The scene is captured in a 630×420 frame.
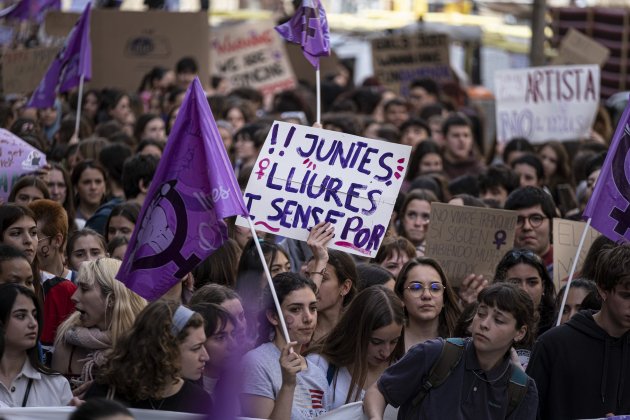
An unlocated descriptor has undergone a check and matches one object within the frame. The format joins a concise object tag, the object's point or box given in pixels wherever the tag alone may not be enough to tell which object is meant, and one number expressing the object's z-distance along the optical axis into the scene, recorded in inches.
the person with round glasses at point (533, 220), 521.3
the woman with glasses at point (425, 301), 404.0
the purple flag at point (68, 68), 653.1
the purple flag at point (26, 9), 843.7
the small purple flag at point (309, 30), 494.0
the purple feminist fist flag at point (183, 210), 368.9
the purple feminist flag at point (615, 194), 417.2
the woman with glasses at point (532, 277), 429.5
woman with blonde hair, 376.1
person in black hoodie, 344.1
